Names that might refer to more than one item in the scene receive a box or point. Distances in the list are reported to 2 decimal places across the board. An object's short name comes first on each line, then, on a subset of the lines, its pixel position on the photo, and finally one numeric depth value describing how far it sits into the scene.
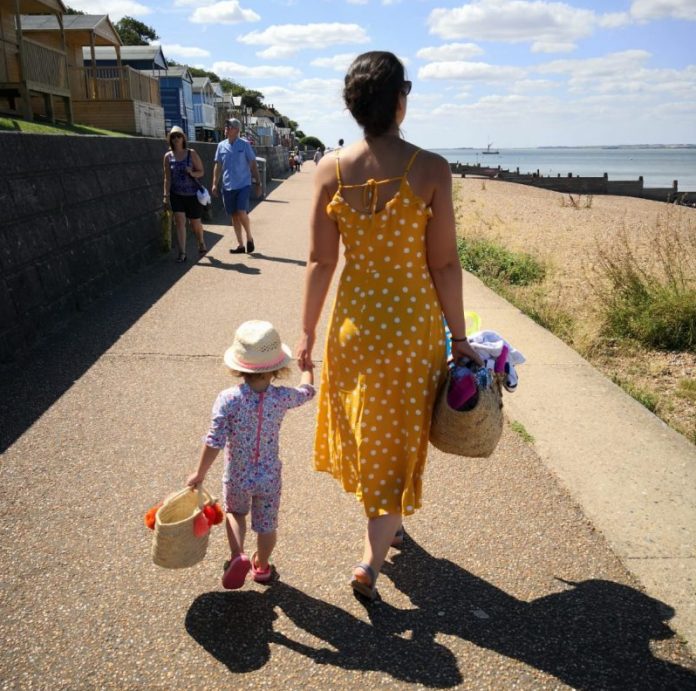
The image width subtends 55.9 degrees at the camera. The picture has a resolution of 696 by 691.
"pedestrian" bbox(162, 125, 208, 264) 8.98
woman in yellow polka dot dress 2.44
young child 2.56
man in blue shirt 9.55
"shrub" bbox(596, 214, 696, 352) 7.00
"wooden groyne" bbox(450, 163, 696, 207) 54.00
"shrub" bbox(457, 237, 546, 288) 10.33
